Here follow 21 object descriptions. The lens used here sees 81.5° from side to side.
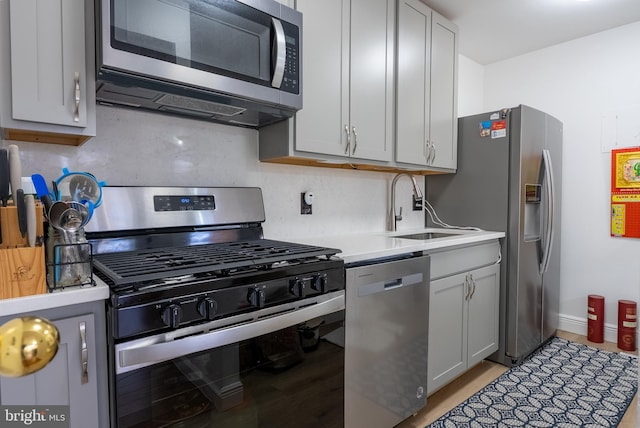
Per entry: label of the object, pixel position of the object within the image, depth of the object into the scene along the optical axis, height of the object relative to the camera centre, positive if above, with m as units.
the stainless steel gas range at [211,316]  0.95 -0.34
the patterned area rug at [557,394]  1.88 -1.10
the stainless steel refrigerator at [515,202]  2.48 +0.00
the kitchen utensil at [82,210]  1.00 -0.02
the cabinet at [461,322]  1.99 -0.71
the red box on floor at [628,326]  2.71 -0.92
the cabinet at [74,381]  0.87 -0.44
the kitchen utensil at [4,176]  0.94 +0.06
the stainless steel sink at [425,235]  2.44 -0.23
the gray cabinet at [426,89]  2.24 +0.73
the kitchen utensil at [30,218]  0.89 -0.04
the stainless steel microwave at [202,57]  1.16 +0.51
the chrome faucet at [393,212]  2.61 -0.07
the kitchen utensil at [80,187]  1.11 +0.04
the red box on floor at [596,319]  2.88 -0.91
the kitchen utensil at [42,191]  1.00 +0.03
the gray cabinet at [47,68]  1.04 +0.39
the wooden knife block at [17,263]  0.85 -0.14
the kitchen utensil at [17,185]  0.89 +0.04
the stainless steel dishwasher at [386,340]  1.52 -0.62
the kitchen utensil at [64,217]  0.97 -0.04
